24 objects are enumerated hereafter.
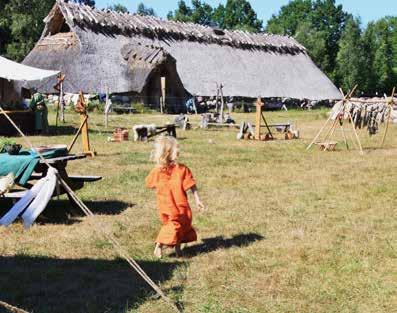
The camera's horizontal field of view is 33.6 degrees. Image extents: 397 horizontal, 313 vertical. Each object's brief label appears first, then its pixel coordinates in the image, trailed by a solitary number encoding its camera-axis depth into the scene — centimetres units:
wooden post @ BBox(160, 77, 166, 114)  3479
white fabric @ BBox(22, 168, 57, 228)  828
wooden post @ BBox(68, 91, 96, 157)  1530
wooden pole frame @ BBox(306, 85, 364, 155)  1827
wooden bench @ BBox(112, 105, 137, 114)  3241
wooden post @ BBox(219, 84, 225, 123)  2679
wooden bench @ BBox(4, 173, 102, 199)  963
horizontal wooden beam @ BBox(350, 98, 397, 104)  1866
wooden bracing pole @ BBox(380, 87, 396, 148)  1900
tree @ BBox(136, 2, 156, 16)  10538
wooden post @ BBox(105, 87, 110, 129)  2414
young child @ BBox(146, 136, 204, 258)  729
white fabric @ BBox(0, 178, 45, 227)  805
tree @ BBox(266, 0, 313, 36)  8812
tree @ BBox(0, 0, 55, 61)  5062
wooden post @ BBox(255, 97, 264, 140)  2083
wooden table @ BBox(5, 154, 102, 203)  890
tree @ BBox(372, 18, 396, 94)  6862
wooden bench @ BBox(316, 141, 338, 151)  1839
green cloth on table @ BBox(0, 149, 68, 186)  866
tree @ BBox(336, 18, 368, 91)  6419
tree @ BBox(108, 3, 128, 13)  8891
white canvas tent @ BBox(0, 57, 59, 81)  2003
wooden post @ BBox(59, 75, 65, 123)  2447
